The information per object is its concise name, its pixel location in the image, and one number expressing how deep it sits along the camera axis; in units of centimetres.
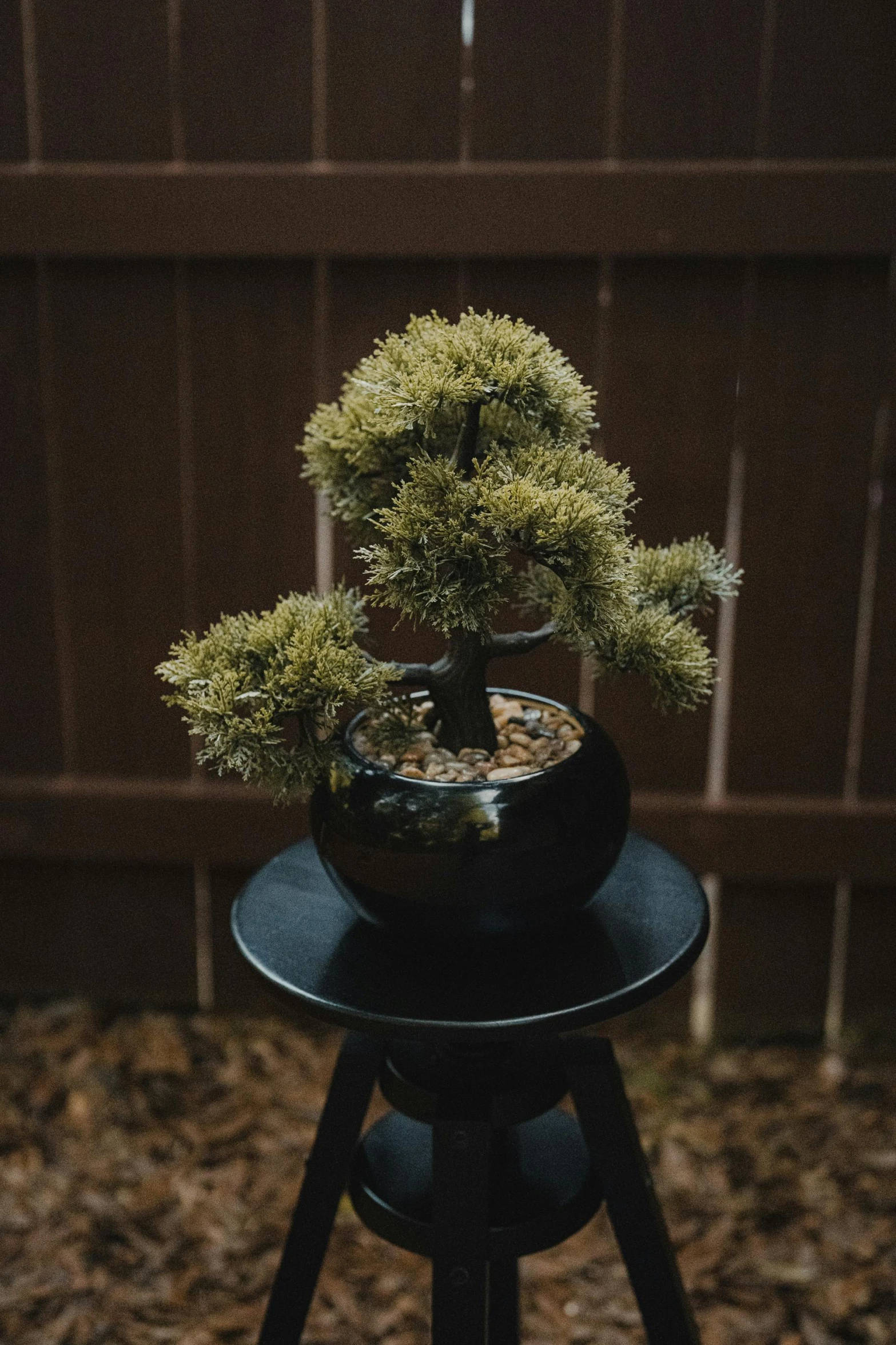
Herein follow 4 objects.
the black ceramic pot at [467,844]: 96
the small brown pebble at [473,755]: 107
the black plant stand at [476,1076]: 98
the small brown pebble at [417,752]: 108
